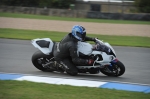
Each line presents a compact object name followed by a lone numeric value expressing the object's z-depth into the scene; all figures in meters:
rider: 17.45
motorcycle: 17.45
